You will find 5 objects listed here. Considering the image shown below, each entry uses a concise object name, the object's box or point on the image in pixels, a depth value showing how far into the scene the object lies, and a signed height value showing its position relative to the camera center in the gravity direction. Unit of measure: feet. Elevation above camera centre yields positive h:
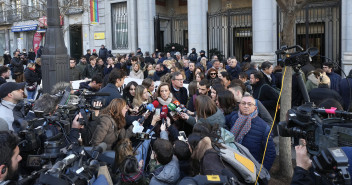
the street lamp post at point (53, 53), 22.98 +1.05
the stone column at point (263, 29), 47.03 +5.03
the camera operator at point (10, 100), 14.40 -1.50
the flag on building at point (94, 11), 68.95 +11.88
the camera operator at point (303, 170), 7.40 -2.51
